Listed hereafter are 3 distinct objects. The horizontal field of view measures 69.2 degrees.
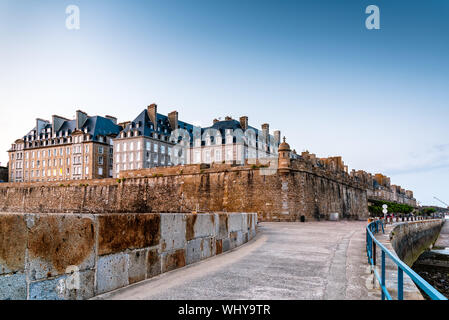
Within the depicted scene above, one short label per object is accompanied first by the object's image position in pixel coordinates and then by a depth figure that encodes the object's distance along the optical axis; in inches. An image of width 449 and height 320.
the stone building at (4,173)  2883.9
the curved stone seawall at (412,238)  741.1
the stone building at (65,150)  2306.8
